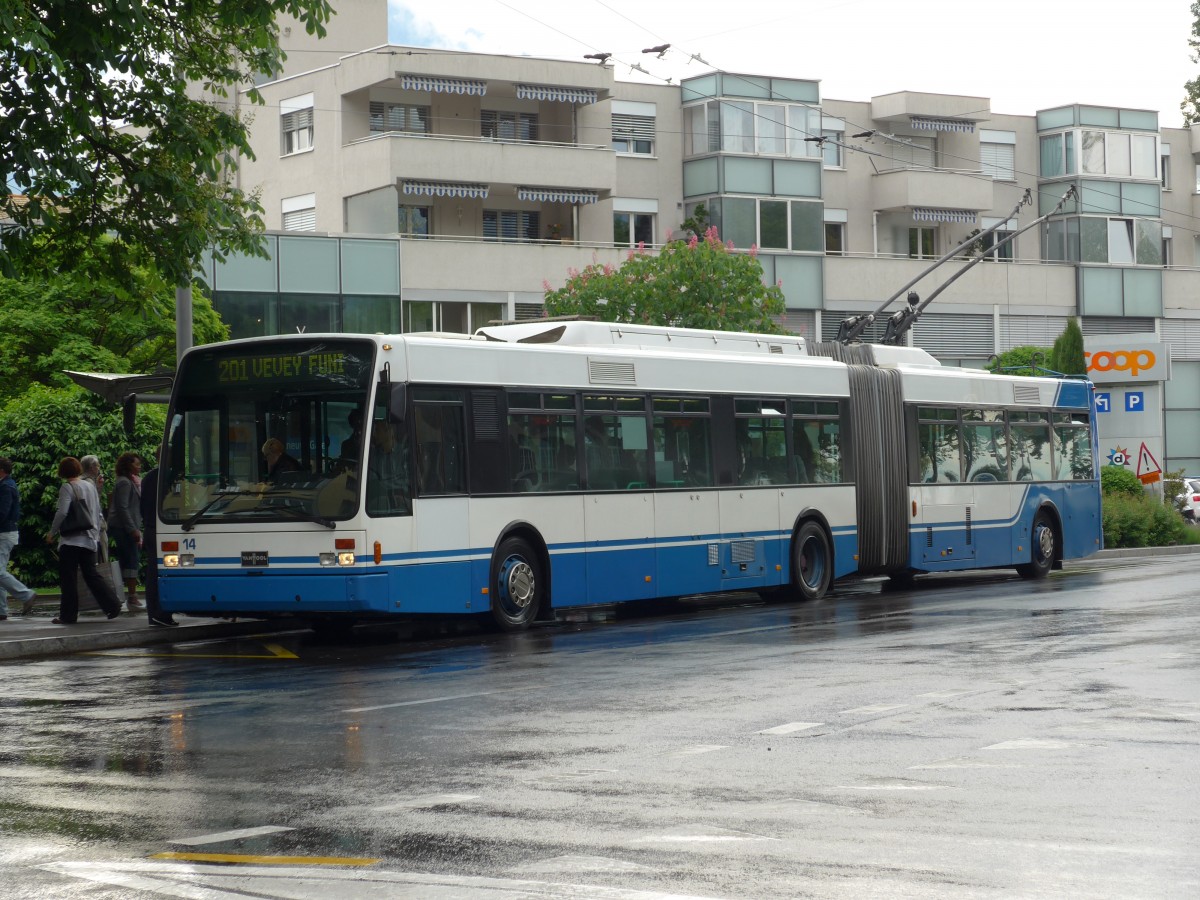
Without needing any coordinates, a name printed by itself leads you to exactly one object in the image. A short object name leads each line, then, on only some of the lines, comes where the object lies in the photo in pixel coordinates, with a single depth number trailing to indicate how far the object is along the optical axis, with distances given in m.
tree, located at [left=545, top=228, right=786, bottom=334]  38.19
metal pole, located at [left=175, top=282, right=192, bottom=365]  20.34
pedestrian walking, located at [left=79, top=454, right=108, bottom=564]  20.05
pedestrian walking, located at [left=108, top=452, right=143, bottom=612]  19.97
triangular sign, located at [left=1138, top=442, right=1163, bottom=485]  42.88
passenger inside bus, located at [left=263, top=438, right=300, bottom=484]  16.84
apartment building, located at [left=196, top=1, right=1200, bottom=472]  45.84
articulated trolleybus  16.67
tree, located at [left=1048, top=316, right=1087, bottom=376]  50.22
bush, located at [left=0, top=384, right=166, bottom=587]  23.72
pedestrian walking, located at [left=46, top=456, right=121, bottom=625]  19.00
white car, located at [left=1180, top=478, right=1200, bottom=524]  53.56
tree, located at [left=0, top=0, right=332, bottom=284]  16.50
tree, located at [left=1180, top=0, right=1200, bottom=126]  64.88
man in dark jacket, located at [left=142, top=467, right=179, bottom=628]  18.16
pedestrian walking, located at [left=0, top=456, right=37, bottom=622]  19.58
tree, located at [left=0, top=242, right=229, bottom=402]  29.02
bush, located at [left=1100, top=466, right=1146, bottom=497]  39.50
